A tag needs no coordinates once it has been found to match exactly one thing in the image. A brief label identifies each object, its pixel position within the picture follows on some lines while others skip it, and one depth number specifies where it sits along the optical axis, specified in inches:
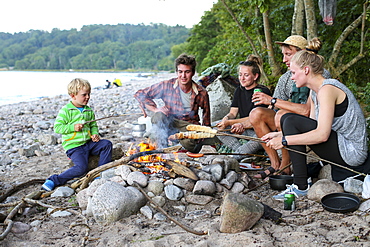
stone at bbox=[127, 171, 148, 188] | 146.5
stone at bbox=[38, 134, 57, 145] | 283.0
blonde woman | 127.6
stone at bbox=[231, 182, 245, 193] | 154.5
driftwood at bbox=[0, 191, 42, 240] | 114.7
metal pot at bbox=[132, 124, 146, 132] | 296.8
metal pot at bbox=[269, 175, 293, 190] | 150.0
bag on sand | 127.5
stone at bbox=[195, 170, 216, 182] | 153.5
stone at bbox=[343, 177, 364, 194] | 134.6
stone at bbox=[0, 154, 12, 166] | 225.6
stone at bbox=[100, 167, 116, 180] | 158.2
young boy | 171.8
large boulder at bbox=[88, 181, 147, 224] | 125.8
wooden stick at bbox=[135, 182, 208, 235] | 113.1
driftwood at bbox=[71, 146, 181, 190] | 157.1
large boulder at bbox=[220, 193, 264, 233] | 111.9
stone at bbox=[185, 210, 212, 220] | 130.4
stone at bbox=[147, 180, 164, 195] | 145.4
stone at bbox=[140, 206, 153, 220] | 129.3
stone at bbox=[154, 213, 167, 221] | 128.2
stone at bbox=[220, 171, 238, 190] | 155.6
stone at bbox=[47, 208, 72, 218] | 135.0
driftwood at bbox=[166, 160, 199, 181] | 151.8
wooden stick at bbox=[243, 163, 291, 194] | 153.9
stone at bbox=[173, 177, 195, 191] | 148.5
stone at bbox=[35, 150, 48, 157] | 247.1
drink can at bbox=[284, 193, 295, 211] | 128.6
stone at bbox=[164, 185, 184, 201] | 143.3
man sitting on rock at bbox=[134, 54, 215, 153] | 195.9
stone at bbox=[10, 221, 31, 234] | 121.9
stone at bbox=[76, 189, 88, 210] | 141.9
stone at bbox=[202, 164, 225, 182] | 157.6
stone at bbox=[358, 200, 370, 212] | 119.8
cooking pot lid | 120.0
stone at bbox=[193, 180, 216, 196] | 145.7
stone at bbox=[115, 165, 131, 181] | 151.6
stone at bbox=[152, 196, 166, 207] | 138.3
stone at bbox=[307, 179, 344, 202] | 134.6
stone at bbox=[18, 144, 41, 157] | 245.3
